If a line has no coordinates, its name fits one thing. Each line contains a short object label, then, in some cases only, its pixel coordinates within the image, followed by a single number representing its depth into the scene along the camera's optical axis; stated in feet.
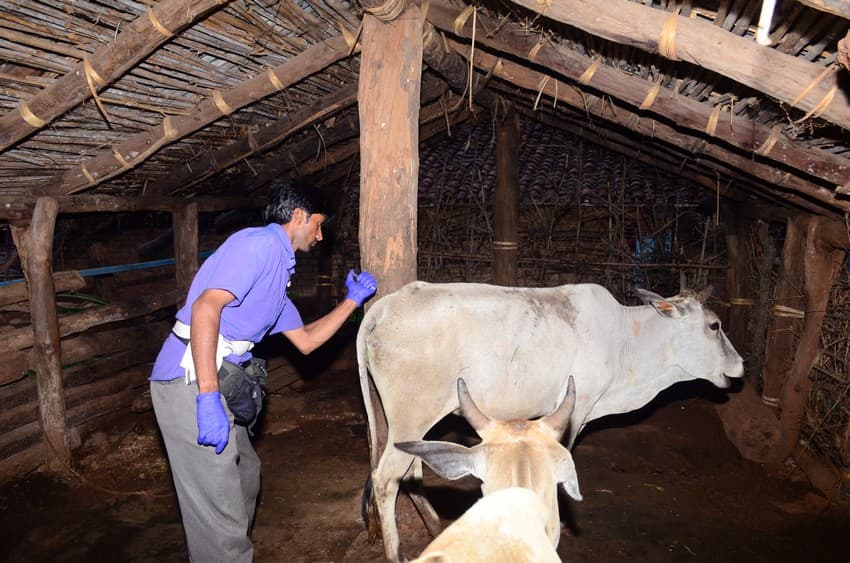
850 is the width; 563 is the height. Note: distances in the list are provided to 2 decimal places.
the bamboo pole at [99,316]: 17.11
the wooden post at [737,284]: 21.49
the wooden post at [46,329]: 16.76
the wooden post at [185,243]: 22.53
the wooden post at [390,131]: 11.78
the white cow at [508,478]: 6.27
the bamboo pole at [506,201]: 23.18
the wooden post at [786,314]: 18.13
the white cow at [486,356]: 12.37
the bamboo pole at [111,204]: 16.30
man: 9.08
